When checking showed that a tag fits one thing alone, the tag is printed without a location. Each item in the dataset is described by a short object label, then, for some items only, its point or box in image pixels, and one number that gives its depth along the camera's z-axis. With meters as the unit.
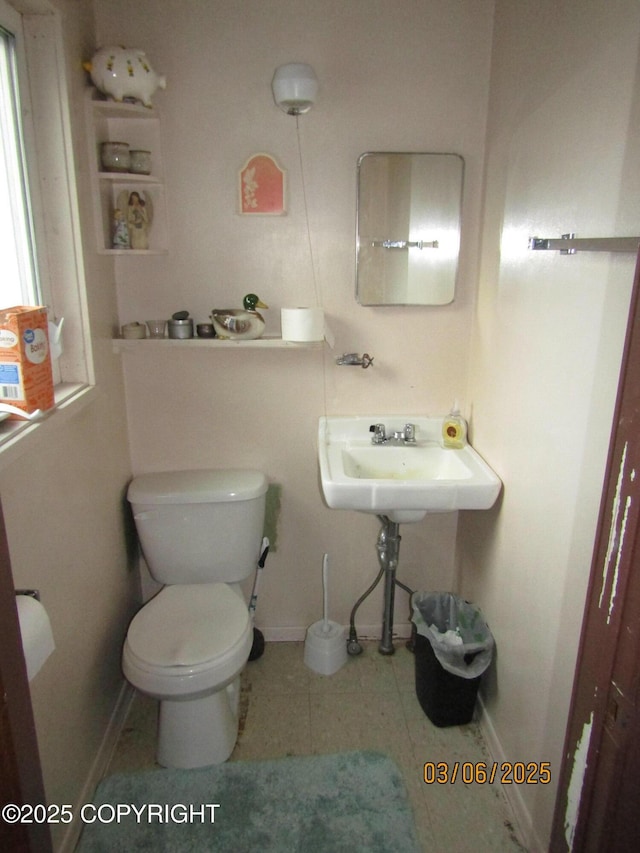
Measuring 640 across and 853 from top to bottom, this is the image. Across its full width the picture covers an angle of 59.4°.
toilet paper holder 1.01
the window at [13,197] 1.37
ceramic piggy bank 1.55
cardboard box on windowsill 1.17
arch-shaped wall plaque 1.82
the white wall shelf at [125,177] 1.65
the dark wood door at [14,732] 0.68
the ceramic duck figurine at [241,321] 1.82
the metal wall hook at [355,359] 1.96
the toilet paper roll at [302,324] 1.78
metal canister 1.85
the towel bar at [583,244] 0.97
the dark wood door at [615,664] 0.91
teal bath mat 1.48
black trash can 1.72
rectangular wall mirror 1.84
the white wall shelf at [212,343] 1.83
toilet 1.56
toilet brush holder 2.10
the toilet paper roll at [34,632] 1.03
